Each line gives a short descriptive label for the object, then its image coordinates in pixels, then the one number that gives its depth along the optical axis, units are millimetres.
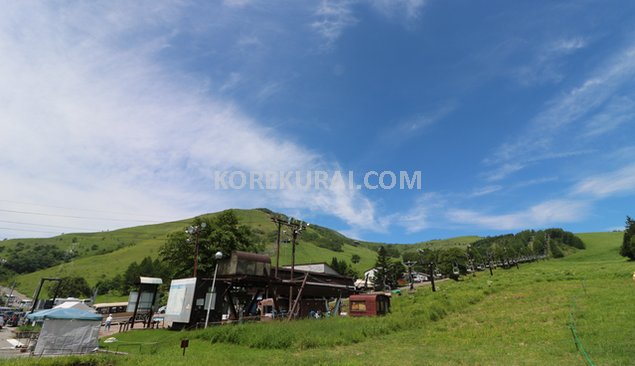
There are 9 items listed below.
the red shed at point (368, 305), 30438
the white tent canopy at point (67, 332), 17469
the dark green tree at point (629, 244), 76825
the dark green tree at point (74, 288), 93969
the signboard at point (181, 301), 28844
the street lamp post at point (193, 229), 32666
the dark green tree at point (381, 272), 91469
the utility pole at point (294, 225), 31903
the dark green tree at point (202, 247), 48750
